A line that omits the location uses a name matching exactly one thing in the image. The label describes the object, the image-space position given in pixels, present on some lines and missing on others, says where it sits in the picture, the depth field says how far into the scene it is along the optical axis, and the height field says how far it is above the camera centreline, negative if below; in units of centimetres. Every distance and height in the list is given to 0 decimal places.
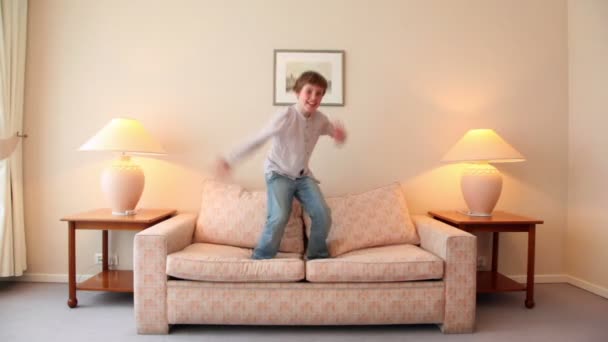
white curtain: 262 +27
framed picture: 287 +74
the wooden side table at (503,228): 242 -42
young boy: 218 +0
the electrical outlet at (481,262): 293 -78
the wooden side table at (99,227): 232 -42
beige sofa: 198 -68
